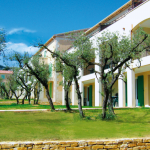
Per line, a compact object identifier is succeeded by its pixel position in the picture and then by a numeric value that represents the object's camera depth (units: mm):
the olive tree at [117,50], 12680
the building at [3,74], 72000
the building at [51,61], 36375
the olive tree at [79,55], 13547
